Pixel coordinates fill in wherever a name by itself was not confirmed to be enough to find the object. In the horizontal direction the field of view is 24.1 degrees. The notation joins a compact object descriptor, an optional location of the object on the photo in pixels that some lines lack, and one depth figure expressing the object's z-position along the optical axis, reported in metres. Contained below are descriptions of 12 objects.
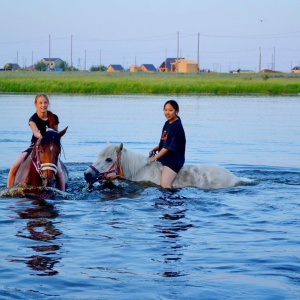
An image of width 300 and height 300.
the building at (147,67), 153.12
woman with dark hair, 12.46
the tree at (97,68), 139.75
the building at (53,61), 147.12
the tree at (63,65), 140.60
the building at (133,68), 153.75
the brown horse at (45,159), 10.05
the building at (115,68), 152.06
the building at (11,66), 145.93
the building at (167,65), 147.61
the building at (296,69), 152.21
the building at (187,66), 126.06
